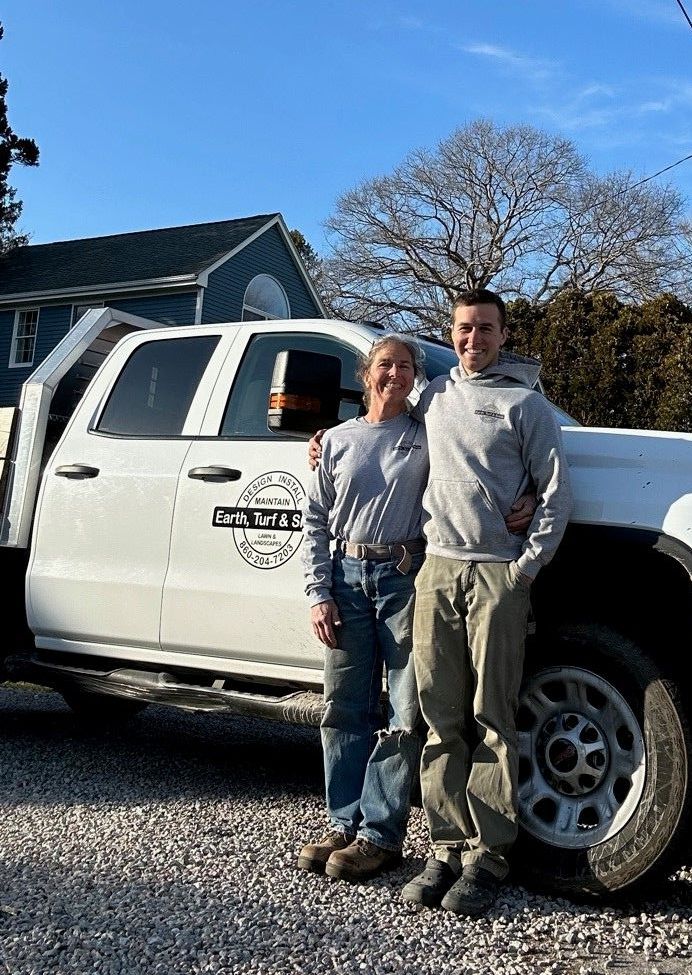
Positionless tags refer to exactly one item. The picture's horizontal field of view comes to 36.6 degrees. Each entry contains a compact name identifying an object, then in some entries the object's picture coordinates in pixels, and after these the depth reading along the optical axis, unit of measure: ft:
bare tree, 131.12
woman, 12.60
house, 80.84
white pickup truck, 11.60
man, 11.55
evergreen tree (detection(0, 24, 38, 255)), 113.60
